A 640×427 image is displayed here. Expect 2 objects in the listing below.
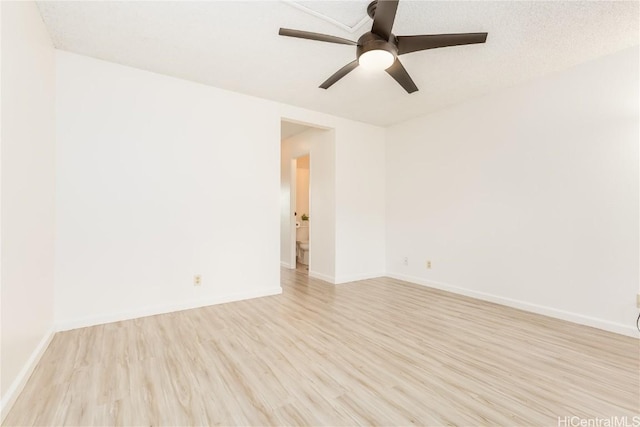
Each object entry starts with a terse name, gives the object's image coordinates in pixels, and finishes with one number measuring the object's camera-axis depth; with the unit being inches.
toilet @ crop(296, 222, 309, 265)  233.9
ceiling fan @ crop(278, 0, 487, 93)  72.0
